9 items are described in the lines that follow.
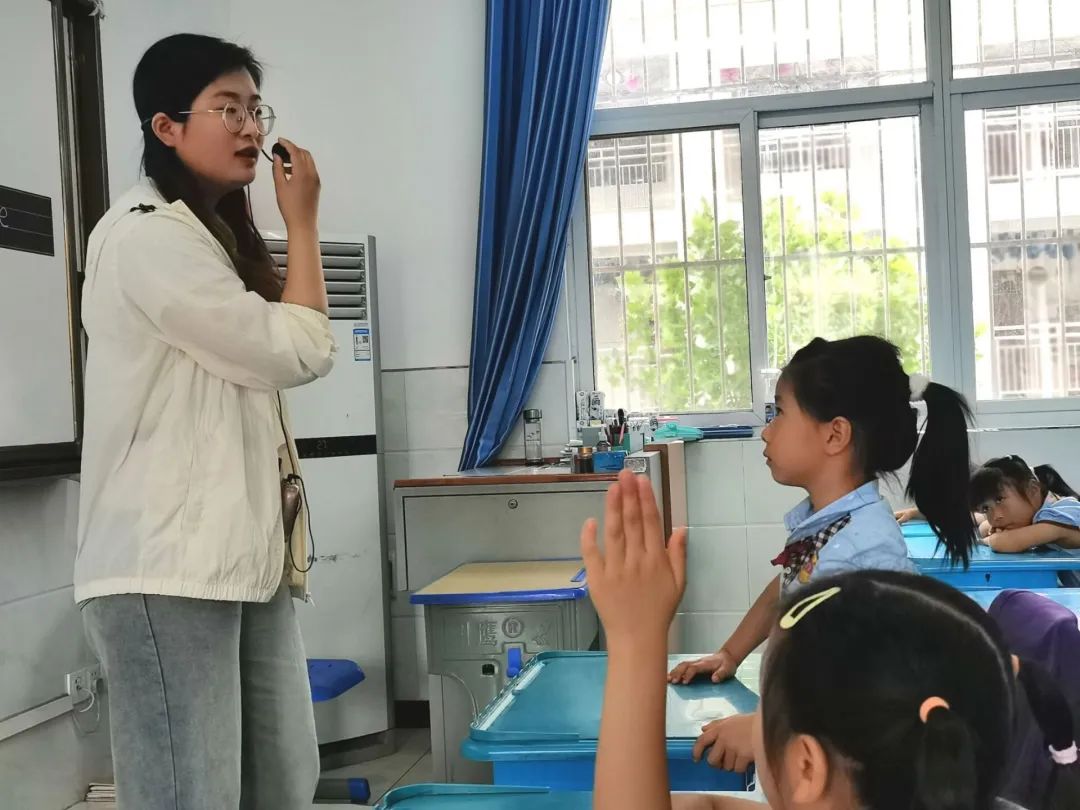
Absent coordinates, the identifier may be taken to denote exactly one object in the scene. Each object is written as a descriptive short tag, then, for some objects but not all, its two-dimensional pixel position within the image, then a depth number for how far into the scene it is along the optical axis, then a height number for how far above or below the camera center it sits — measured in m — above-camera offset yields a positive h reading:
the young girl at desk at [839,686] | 0.76 -0.24
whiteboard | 2.48 +0.34
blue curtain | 3.89 +0.75
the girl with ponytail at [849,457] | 1.66 -0.15
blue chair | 2.85 -0.92
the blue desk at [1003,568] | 2.81 -0.55
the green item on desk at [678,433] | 3.76 -0.19
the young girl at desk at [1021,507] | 3.04 -0.43
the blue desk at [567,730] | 1.31 -0.46
